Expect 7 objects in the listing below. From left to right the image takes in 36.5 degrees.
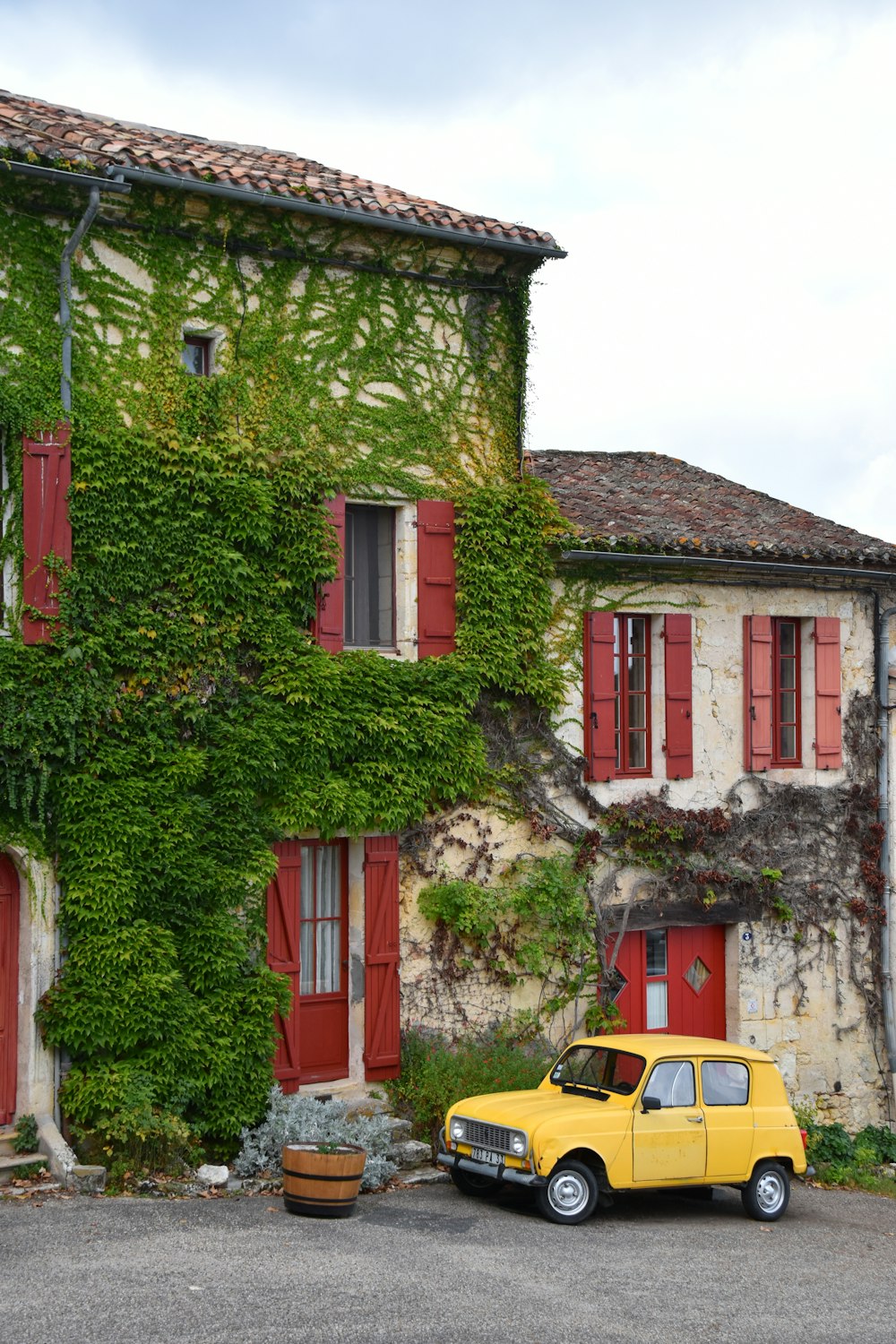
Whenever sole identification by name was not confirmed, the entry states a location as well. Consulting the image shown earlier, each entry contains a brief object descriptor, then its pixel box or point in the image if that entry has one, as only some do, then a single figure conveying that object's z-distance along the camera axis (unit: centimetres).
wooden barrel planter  1020
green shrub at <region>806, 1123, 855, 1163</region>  1534
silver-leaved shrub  1131
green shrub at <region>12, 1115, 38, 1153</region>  1087
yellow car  1041
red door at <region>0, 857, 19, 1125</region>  1117
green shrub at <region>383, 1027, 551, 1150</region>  1248
